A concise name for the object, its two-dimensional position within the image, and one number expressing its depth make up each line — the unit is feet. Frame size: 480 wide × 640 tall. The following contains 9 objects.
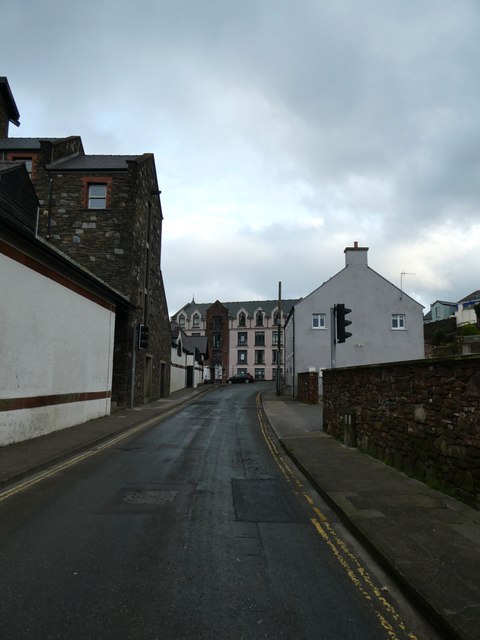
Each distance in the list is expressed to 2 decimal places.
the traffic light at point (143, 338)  76.74
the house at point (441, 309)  273.31
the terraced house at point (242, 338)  276.21
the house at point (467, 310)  204.74
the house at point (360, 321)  123.13
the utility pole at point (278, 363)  129.29
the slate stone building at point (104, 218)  77.46
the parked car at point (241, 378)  240.94
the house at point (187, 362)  139.55
